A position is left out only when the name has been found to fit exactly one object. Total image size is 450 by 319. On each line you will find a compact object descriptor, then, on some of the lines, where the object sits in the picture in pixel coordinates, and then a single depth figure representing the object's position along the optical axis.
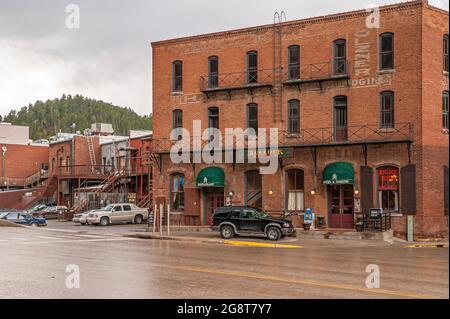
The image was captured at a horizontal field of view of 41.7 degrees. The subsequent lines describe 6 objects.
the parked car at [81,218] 43.22
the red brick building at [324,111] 30.61
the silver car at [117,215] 42.75
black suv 28.89
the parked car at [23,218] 43.41
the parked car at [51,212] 53.09
